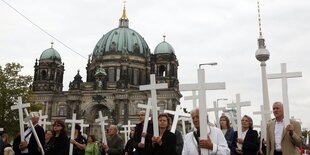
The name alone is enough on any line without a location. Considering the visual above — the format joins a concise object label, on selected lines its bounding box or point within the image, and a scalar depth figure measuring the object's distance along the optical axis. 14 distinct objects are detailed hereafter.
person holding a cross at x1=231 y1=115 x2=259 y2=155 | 7.19
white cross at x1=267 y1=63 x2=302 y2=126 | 5.70
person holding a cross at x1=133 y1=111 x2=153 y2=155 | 6.41
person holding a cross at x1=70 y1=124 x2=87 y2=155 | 9.26
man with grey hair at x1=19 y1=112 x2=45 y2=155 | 7.46
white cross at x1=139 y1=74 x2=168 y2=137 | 5.54
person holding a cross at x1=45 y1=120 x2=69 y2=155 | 7.10
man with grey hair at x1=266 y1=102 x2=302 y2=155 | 5.83
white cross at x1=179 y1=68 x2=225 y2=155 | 4.55
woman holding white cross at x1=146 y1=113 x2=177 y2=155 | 5.59
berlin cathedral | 53.47
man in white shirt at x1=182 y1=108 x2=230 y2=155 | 4.71
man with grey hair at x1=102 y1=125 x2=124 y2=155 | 8.59
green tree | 33.38
